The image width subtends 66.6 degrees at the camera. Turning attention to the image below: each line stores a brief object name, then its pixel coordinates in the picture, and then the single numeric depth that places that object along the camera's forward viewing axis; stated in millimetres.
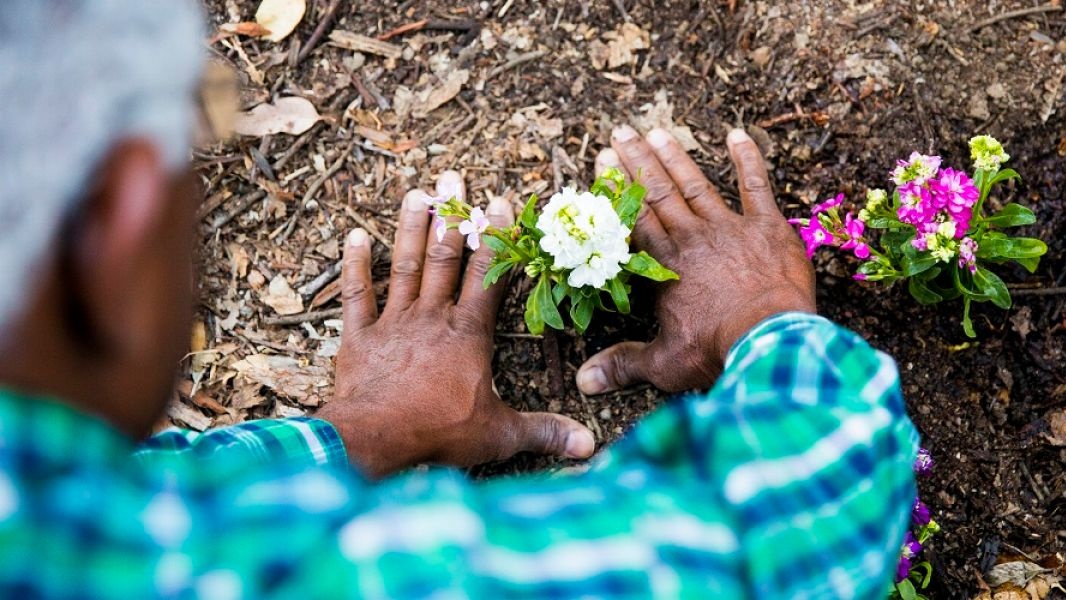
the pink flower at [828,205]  2229
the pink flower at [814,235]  2236
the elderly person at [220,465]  776
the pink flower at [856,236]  2197
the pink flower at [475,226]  2115
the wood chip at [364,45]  2828
